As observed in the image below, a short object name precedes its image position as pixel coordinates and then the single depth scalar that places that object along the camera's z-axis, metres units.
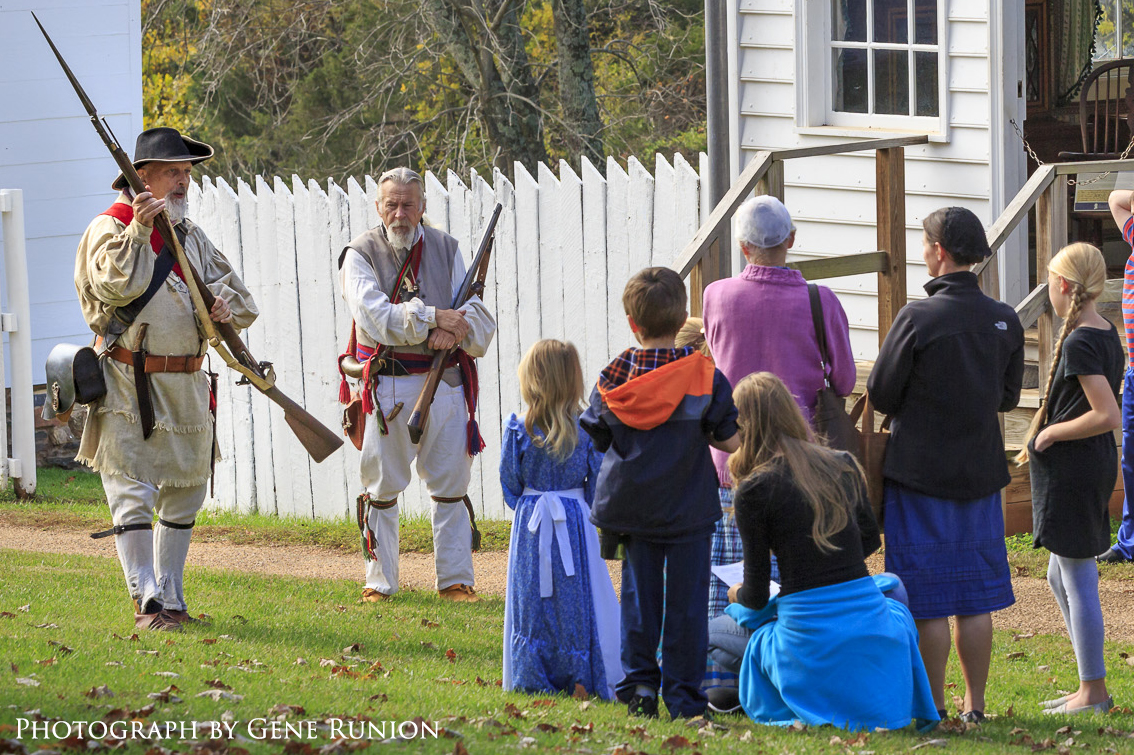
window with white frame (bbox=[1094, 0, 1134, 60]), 27.04
